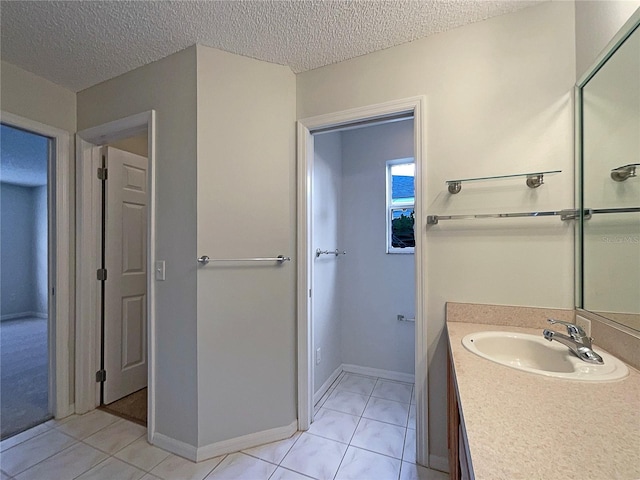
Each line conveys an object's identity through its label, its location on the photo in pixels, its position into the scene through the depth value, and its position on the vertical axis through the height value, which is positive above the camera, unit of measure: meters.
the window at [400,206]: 2.61 +0.32
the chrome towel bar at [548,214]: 1.10 +0.12
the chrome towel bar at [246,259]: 1.56 -0.13
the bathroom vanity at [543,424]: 0.48 -0.41
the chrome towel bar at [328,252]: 2.20 -0.12
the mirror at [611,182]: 0.96 +0.23
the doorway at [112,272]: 2.03 -0.27
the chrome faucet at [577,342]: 0.93 -0.38
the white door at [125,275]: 2.15 -0.31
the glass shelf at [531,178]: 1.31 +0.31
